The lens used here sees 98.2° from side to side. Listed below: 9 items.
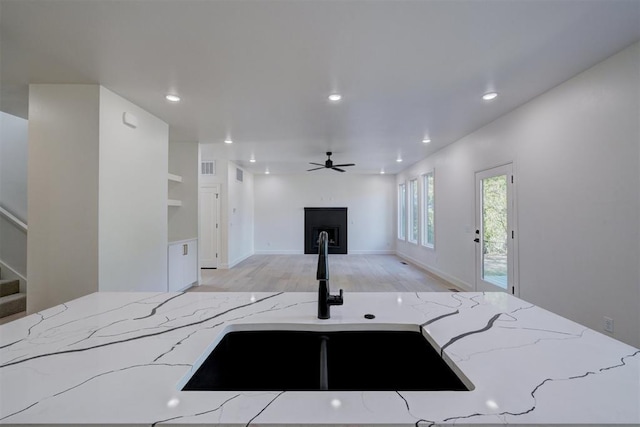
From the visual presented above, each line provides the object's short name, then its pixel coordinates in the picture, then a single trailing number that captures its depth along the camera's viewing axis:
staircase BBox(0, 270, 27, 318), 3.32
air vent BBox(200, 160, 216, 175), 6.61
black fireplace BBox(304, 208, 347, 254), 8.77
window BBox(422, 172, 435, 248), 6.27
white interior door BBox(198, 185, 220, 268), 6.56
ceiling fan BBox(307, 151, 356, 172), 5.72
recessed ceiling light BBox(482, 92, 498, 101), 2.96
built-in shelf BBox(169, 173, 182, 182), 4.31
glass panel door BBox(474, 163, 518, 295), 3.57
